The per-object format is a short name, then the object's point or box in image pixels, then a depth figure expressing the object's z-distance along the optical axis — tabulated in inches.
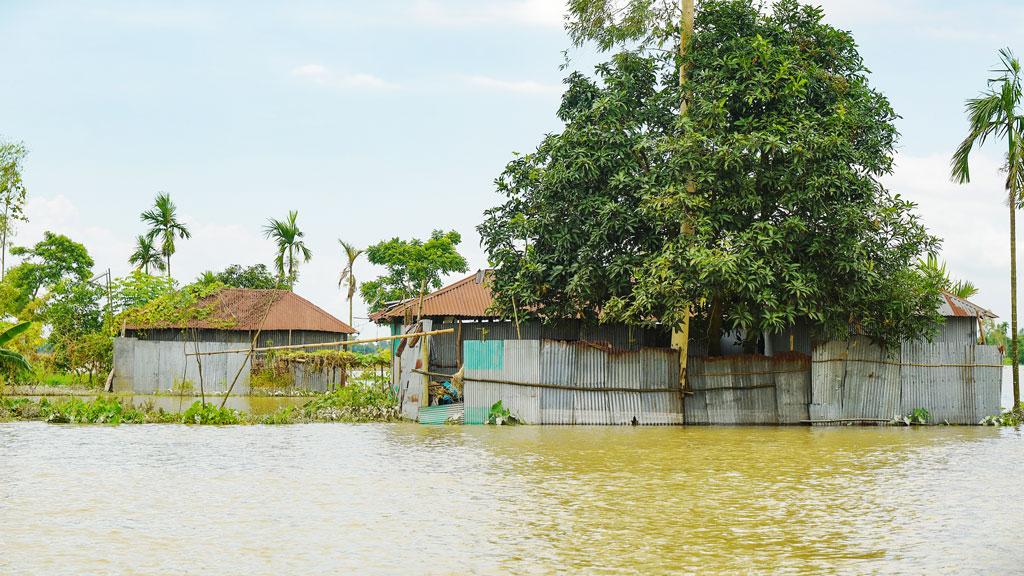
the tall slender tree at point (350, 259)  1875.0
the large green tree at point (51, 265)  1678.2
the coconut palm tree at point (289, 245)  1856.5
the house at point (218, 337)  1200.2
